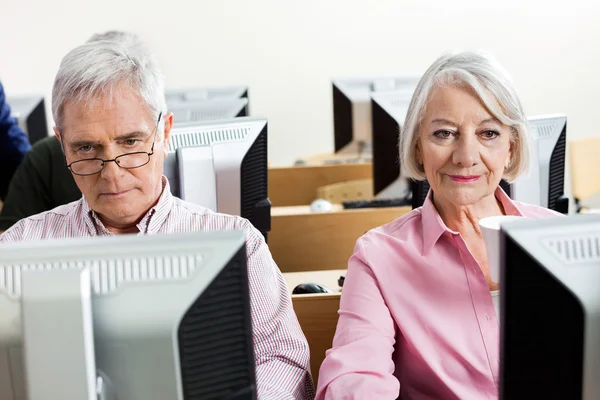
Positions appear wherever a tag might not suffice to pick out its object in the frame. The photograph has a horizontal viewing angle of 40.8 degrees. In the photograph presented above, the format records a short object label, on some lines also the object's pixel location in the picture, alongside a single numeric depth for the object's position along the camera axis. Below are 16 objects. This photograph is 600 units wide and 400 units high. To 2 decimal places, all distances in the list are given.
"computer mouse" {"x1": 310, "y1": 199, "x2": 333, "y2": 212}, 3.11
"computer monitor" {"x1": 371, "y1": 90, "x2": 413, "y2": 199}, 2.82
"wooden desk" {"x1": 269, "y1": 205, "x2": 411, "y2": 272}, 2.80
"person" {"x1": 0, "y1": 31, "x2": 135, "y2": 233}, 2.64
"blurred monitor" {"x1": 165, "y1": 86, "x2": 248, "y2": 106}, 3.29
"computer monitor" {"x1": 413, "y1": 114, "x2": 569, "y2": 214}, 2.16
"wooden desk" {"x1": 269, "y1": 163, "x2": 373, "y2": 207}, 3.72
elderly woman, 1.34
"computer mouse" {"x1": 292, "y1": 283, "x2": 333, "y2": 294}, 1.98
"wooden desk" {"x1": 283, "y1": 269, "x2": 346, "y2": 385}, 1.70
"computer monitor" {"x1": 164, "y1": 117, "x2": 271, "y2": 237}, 1.89
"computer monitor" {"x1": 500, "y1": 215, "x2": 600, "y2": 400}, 0.80
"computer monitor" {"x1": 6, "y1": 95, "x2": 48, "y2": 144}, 3.81
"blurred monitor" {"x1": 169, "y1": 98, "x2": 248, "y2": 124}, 2.88
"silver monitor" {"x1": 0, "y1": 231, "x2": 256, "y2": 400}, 0.81
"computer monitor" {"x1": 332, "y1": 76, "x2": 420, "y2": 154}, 3.55
